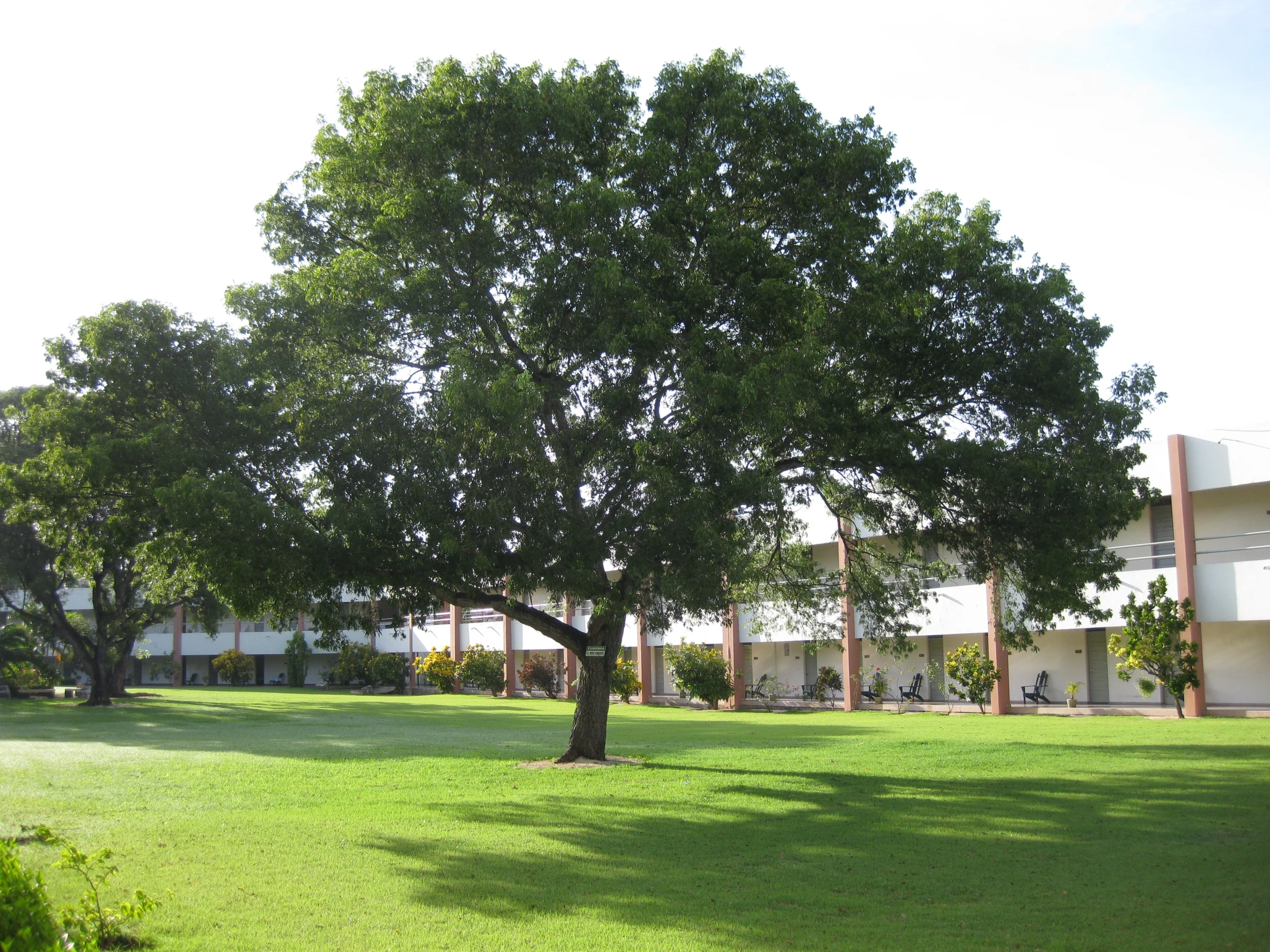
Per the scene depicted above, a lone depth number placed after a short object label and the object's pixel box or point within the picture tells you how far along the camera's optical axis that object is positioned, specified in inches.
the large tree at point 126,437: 590.9
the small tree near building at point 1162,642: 936.9
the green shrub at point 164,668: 2487.7
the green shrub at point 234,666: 2406.5
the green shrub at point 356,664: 2115.0
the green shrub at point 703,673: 1360.7
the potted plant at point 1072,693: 1125.7
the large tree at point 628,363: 513.0
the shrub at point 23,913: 160.6
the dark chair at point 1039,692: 1190.3
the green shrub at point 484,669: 1827.0
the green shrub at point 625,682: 1498.5
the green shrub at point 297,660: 2358.5
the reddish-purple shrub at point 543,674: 1683.1
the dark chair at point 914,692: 1254.4
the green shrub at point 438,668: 1861.5
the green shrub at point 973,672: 1120.8
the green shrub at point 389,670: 2060.8
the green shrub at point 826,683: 1330.0
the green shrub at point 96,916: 195.0
